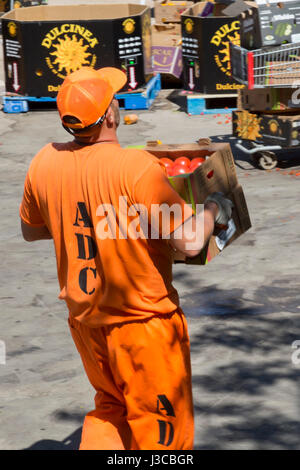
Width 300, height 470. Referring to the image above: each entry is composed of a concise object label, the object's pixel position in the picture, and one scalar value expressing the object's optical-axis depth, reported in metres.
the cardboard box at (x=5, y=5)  23.89
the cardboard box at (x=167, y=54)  16.70
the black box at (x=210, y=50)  14.54
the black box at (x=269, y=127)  10.91
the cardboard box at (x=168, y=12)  17.62
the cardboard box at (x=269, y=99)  11.01
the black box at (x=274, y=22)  11.34
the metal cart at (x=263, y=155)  11.22
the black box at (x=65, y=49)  14.95
